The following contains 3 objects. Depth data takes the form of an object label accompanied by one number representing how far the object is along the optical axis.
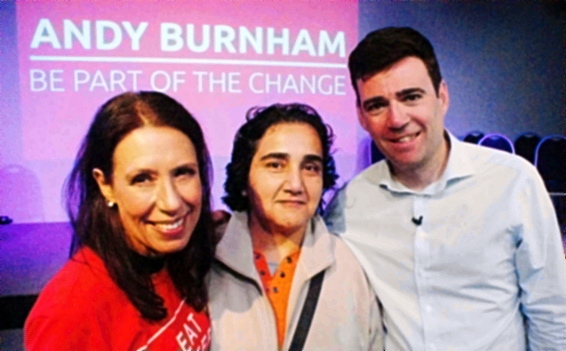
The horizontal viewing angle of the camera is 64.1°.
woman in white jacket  1.27
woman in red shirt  0.98
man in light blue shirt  1.40
